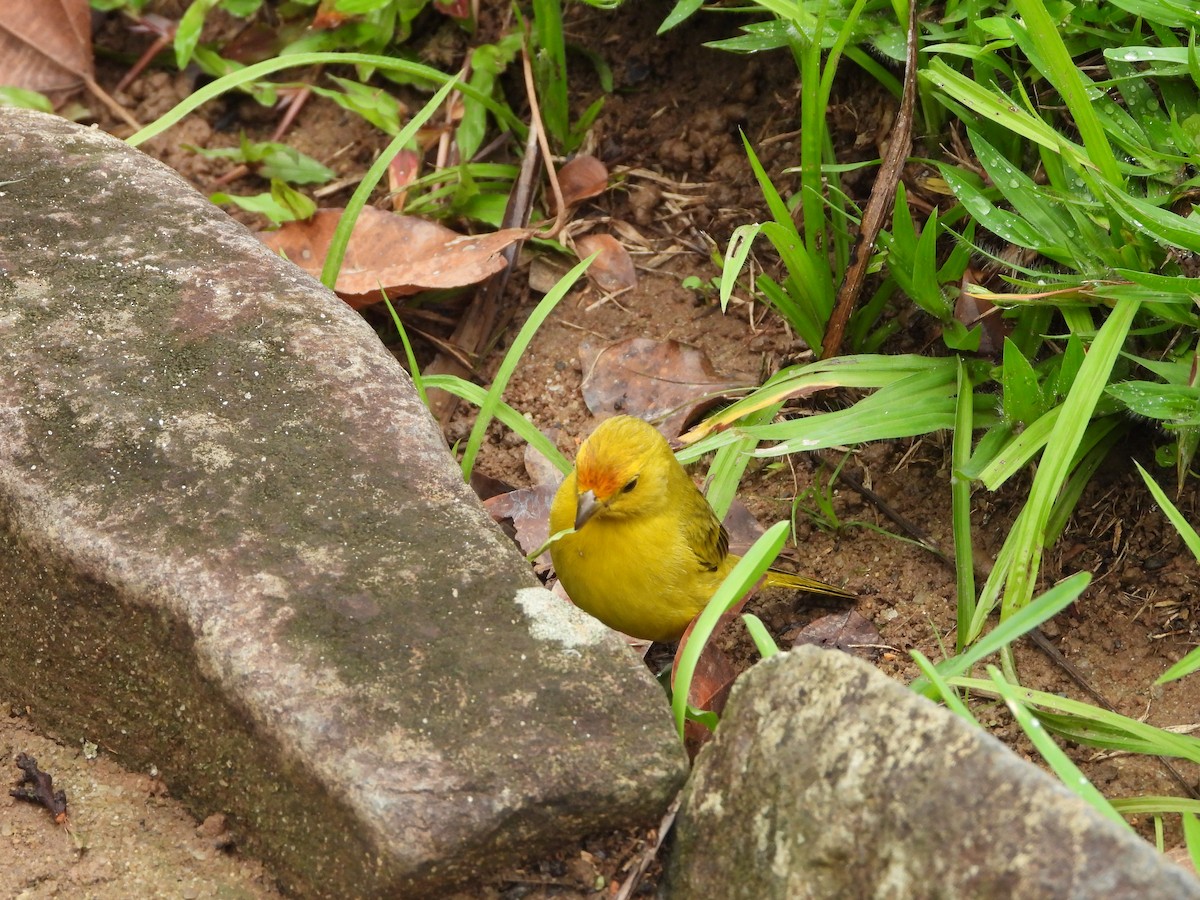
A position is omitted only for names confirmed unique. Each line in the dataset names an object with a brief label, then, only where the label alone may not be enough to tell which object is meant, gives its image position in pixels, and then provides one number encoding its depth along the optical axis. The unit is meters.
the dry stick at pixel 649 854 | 4.53
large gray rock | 4.36
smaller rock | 3.45
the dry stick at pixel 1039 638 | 6.09
